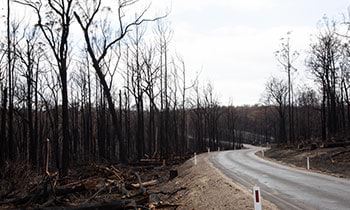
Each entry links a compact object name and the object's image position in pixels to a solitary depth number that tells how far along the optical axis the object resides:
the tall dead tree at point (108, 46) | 30.97
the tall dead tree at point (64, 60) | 28.45
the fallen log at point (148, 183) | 22.31
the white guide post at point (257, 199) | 8.55
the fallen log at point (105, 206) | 15.80
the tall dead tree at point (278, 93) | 73.75
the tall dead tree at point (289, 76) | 54.94
